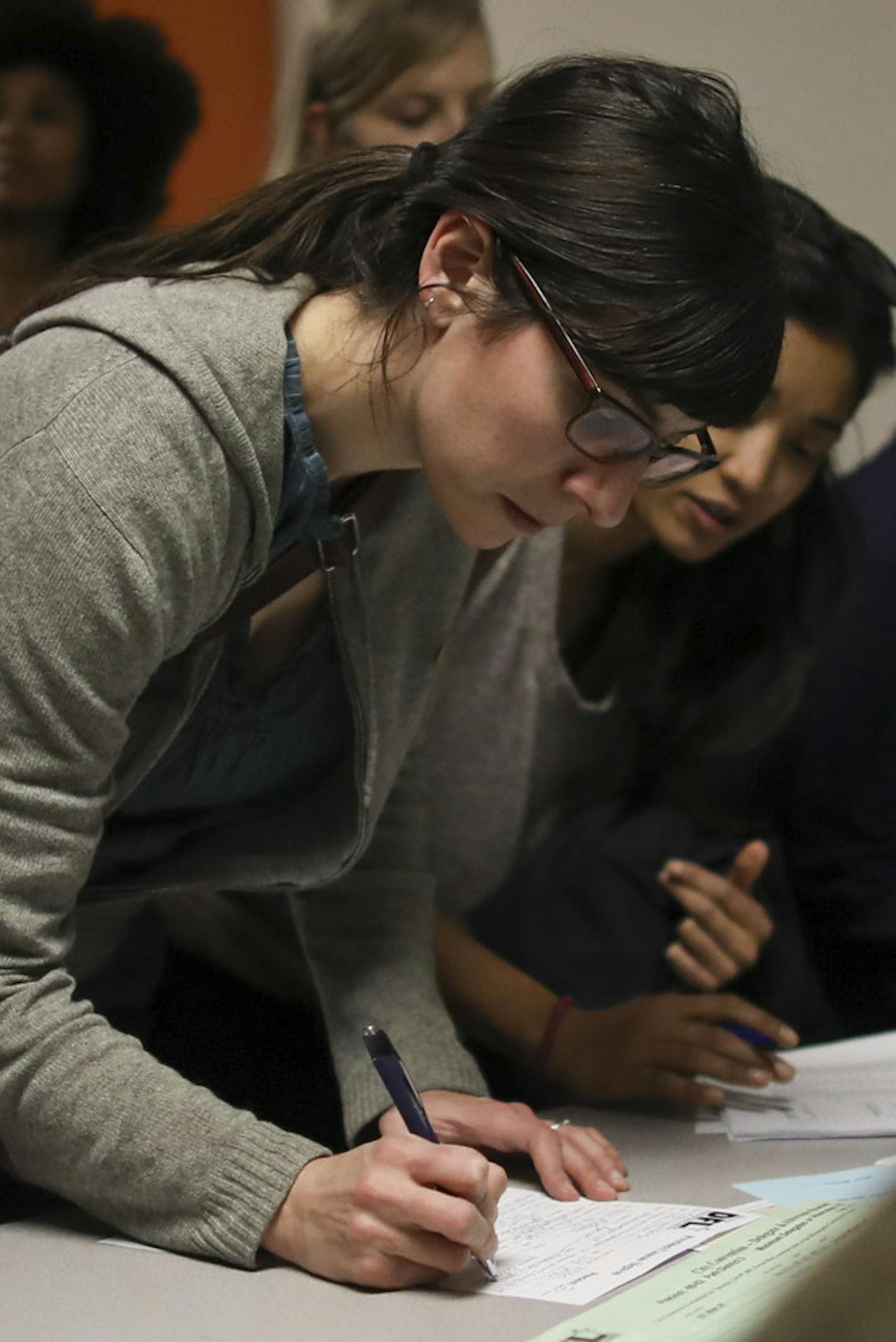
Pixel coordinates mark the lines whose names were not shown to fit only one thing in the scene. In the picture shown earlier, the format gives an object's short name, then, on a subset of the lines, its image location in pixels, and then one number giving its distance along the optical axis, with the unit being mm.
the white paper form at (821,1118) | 3340
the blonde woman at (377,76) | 3637
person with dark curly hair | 3630
